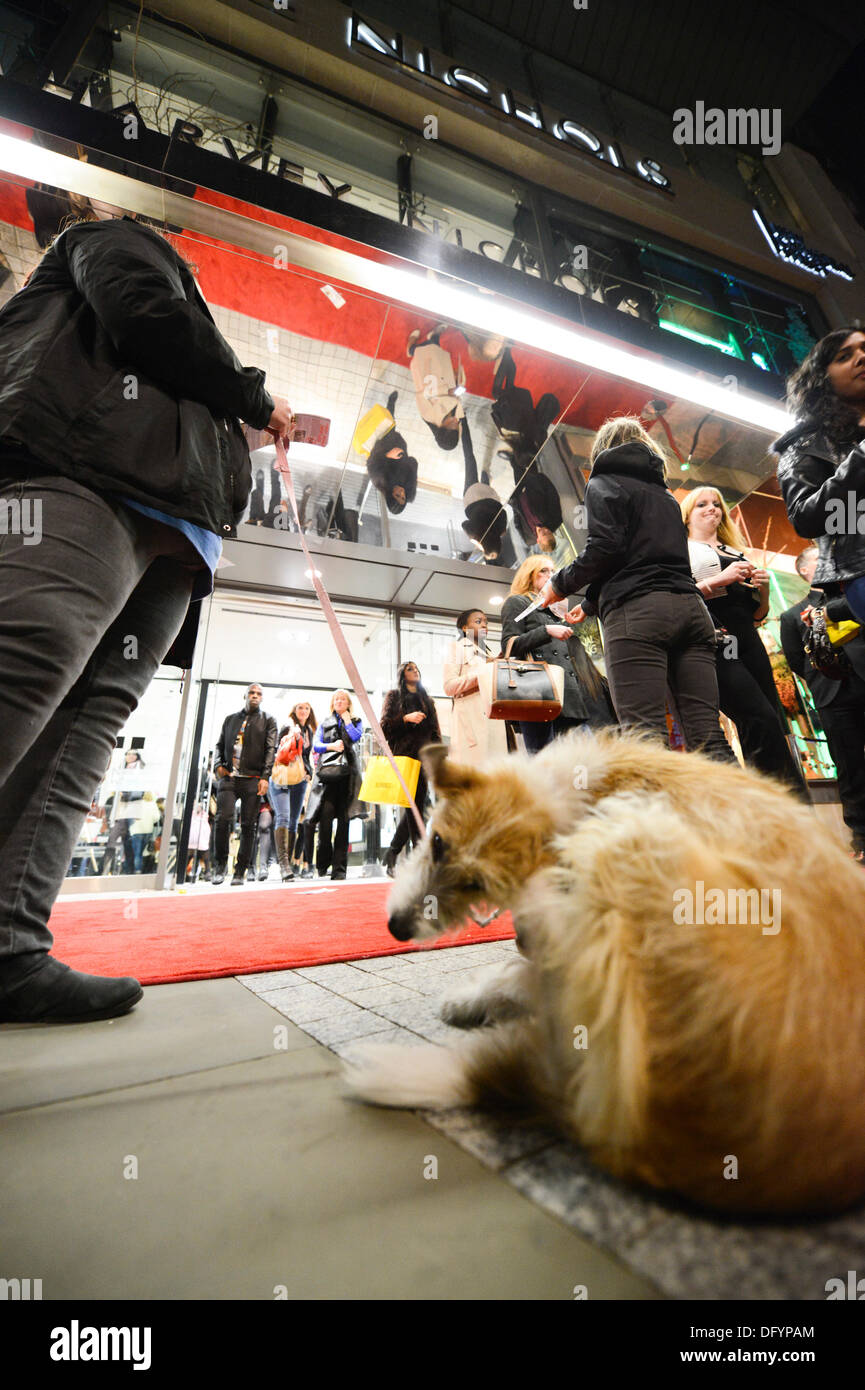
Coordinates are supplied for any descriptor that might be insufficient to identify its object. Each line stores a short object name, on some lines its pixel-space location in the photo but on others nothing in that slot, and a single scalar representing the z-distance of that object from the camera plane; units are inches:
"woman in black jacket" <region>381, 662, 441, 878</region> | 186.2
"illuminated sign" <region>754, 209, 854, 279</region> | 301.0
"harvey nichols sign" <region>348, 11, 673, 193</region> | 237.9
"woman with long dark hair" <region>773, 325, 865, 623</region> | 74.3
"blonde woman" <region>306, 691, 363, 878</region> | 220.8
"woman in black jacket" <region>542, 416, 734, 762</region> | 76.0
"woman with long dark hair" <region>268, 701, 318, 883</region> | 254.3
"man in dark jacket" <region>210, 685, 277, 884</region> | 231.9
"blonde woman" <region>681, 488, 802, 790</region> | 90.5
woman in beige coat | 164.6
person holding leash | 42.5
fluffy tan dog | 20.3
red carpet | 71.1
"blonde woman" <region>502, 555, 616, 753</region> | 128.8
